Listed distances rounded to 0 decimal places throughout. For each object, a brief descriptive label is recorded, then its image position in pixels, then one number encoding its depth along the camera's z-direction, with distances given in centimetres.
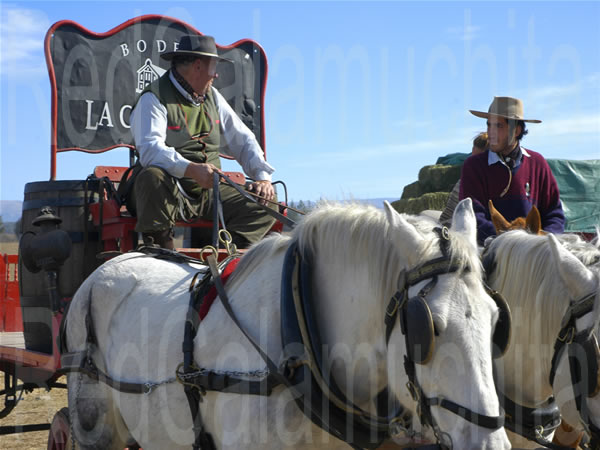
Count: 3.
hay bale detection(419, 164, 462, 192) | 1530
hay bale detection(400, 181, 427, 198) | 1664
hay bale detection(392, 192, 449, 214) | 1373
